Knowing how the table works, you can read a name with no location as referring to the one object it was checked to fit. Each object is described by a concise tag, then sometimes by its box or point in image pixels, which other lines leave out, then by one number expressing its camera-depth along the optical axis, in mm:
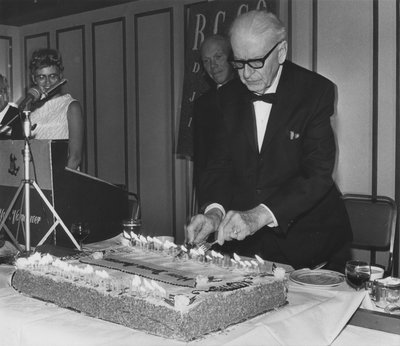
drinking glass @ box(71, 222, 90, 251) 2439
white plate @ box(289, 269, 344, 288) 1892
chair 3787
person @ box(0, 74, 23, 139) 3846
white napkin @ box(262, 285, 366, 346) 1532
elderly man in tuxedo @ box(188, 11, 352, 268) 2252
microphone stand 2197
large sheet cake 1467
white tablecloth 1456
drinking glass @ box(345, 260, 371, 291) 1893
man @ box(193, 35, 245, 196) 4445
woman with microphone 3607
